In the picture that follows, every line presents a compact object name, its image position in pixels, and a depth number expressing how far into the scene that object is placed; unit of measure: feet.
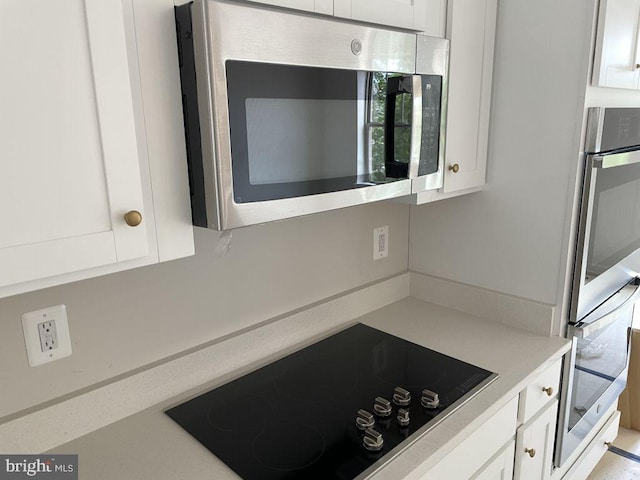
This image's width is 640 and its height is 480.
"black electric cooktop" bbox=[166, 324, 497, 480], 3.47
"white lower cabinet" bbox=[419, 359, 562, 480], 3.90
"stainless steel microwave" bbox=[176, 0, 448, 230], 2.78
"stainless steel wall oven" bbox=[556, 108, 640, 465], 4.86
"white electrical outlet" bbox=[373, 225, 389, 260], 5.88
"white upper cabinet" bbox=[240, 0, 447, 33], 3.23
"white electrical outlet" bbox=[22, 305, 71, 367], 3.38
